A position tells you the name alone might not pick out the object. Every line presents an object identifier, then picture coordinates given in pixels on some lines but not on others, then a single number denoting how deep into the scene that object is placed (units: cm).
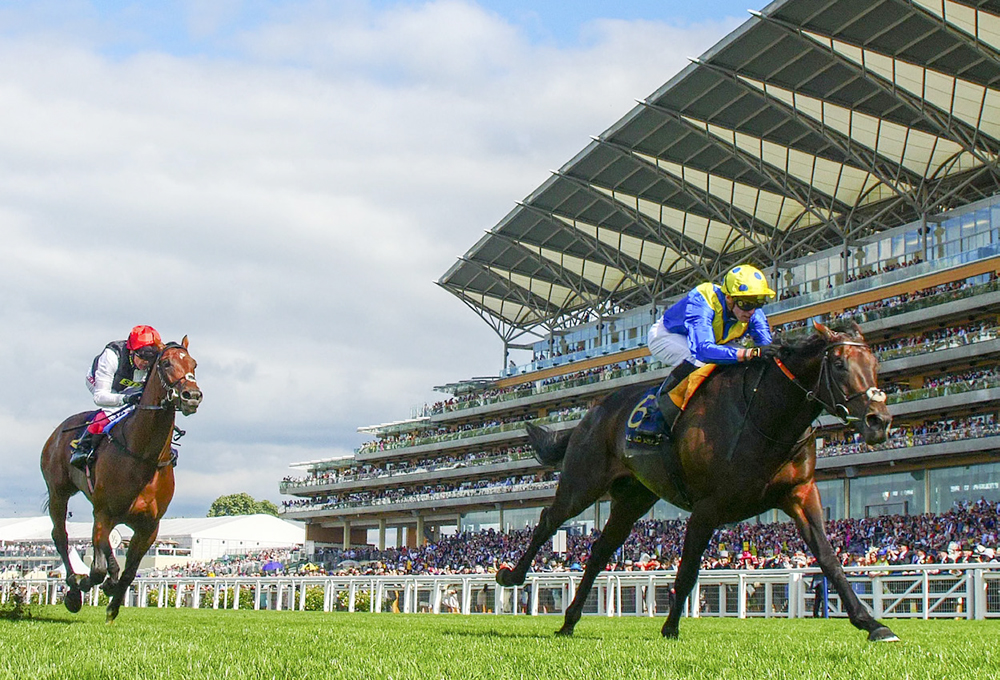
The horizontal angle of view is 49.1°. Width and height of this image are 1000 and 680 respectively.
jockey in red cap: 985
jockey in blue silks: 784
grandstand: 3806
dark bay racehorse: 695
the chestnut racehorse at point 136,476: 927
